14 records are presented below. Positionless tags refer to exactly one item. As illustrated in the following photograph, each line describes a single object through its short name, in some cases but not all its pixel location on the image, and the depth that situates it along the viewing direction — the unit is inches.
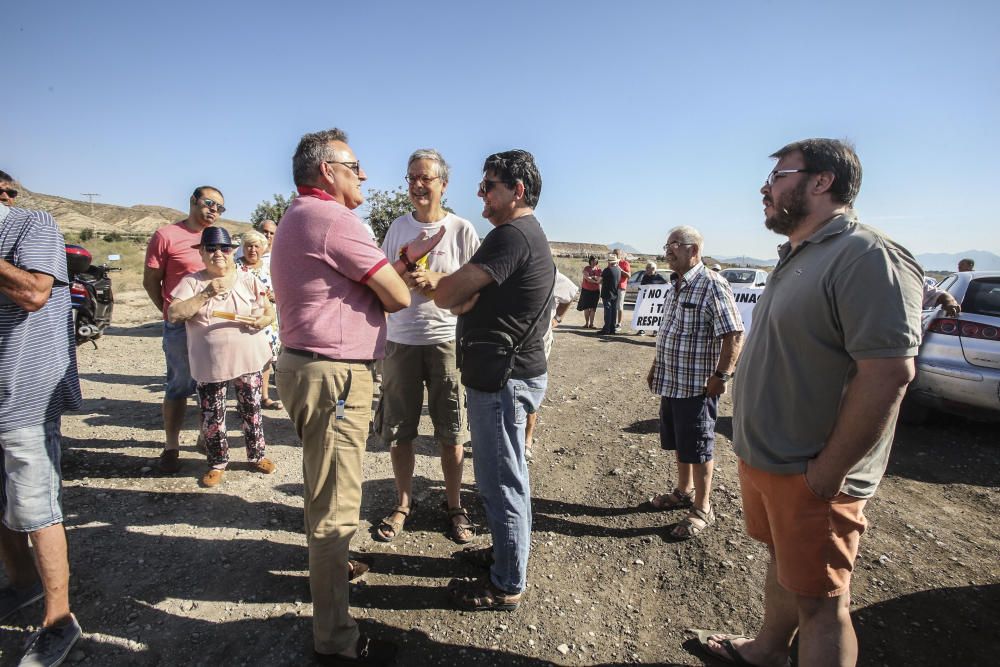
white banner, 377.6
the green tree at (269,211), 757.9
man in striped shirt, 82.3
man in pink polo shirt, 80.7
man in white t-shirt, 123.9
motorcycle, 260.7
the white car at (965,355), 183.9
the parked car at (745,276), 668.7
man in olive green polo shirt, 59.7
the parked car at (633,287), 761.6
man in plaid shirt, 124.2
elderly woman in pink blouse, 142.6
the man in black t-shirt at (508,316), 88.0
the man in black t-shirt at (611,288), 475.2
